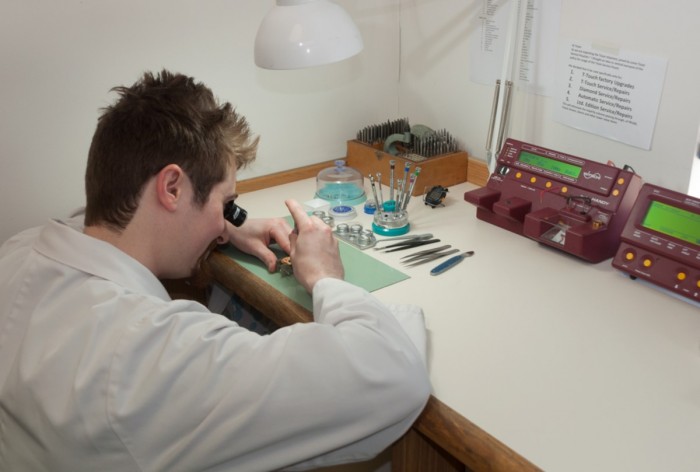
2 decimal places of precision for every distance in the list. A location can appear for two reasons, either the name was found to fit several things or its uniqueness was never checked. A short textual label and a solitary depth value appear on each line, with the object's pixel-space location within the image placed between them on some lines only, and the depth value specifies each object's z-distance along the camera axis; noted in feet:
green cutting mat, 4.60
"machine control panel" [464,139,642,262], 4.87
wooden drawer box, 6.25
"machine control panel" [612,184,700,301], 4.32
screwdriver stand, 5.48
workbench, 3.13
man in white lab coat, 2.90
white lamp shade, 4.66
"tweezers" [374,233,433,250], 5.34
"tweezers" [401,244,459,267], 5.00
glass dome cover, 6.26
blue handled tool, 4.82
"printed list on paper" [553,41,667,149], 5.10
